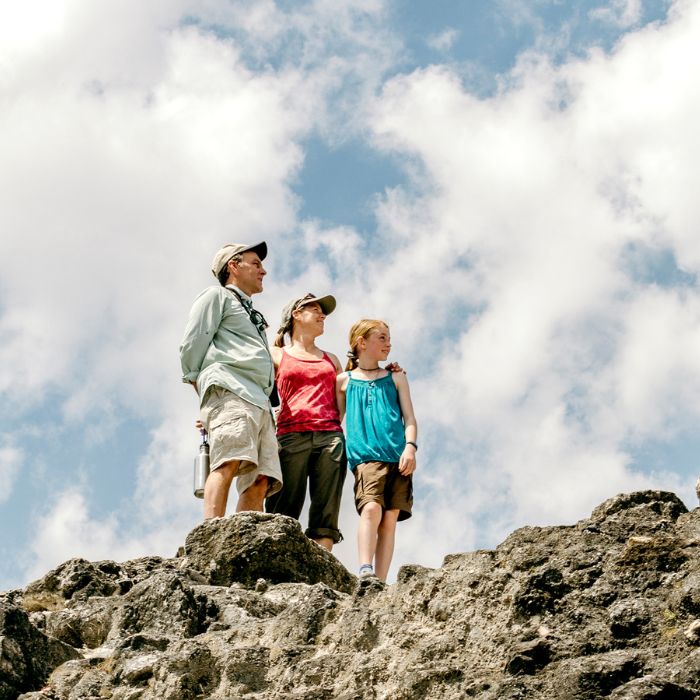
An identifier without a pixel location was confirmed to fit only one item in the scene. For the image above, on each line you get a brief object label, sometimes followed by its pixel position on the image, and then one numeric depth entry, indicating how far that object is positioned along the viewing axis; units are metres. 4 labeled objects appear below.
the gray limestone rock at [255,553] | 9.66
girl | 10.66
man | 10.66
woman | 11.28
